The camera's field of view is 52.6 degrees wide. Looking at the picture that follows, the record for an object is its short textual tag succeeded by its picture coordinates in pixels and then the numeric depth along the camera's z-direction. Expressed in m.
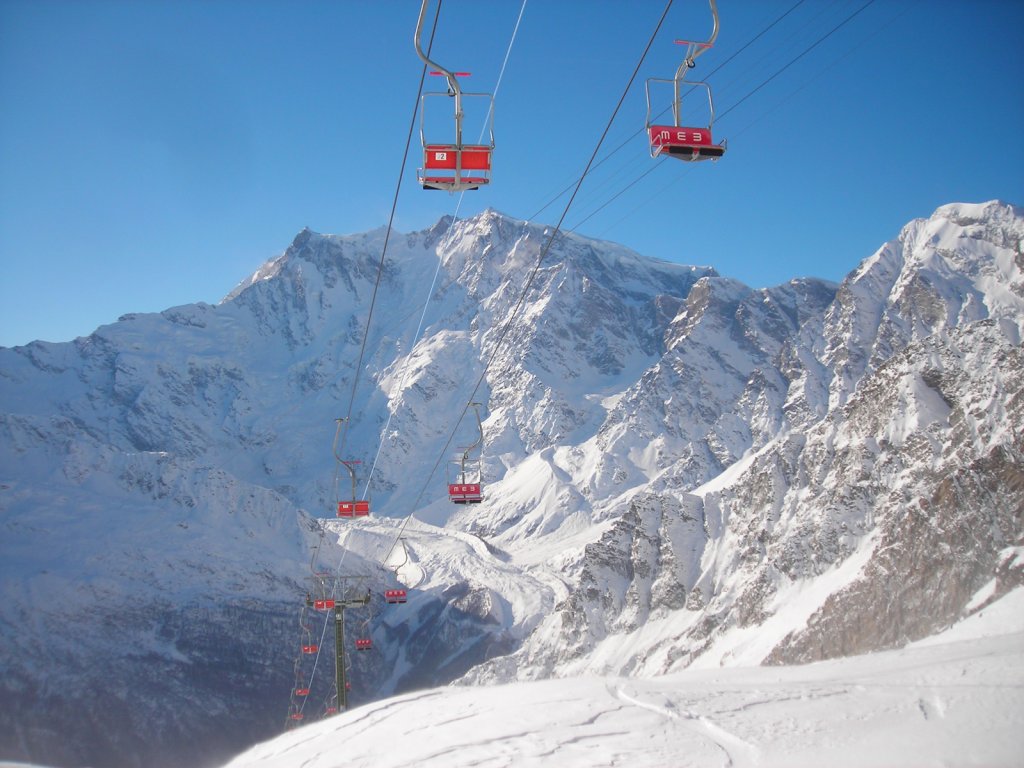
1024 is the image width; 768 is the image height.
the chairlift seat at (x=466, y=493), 36.47
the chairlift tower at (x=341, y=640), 43.38
